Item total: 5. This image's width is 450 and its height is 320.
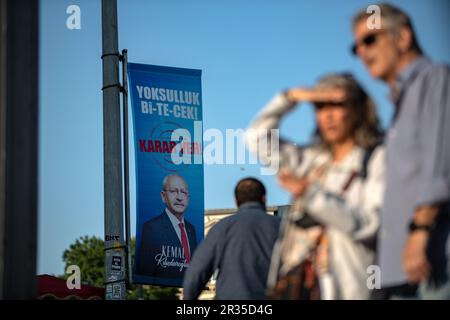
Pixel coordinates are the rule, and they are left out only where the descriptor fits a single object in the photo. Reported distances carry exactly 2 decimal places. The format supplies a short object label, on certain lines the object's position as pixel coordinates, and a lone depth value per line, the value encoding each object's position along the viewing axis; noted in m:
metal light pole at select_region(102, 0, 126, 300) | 16.38
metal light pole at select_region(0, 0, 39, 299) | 6.45
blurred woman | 6.52
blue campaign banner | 15.84
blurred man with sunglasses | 6.25
